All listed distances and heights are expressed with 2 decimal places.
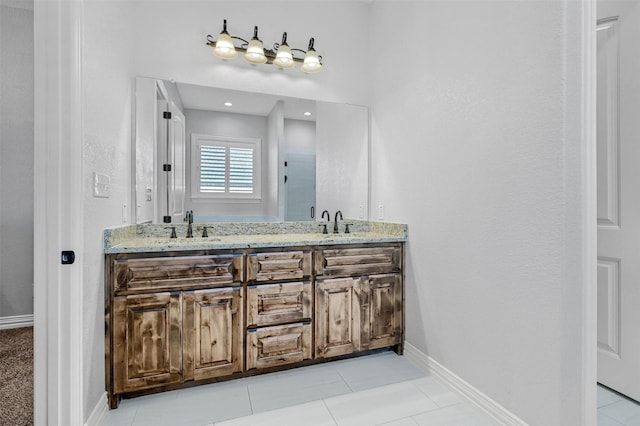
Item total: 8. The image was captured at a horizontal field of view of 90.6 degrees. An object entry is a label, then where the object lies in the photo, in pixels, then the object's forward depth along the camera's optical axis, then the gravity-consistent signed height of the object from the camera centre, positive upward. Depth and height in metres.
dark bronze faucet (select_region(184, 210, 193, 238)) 2.27 -0.06
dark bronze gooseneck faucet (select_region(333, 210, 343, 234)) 2.70 -0.10
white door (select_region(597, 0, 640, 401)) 1.76 +0.10
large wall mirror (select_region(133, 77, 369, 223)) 2.23 +0.45
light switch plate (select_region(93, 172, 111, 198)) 1.53 +0.14
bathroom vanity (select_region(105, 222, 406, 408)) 1.72 -0.56
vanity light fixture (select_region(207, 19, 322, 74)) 2.27 +1.21
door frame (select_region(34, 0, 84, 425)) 1.29 +0.03
